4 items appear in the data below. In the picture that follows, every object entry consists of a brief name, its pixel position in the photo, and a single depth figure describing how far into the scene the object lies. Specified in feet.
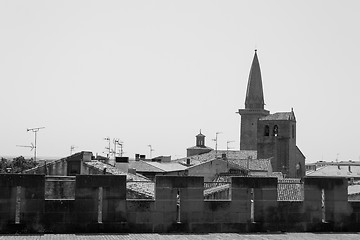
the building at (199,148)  479.00
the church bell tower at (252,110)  461.37
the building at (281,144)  382.63
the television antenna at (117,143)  223.86
